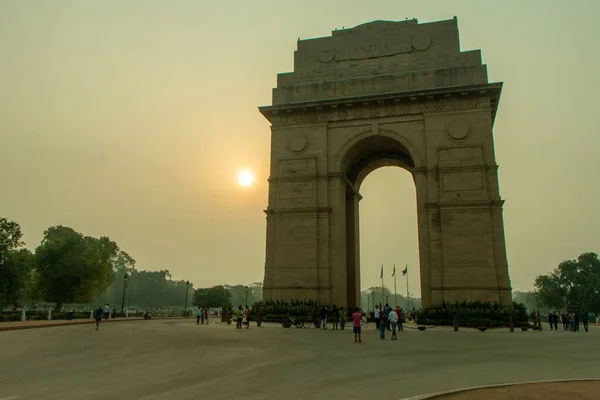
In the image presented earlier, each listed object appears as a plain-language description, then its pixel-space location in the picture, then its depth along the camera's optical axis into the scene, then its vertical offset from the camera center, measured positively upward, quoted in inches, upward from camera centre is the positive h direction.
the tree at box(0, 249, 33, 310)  1851.6 +133.1
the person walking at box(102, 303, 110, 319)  1662.8 -10.1
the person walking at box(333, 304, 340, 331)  1042.0 -8.0
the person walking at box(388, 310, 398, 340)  755.4 -6.6
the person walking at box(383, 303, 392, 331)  821.2 +3.0
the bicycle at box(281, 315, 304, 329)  1042.7 -21.4
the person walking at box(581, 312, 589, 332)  1235.9 -13.0
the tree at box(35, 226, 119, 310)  2177.7 +184.0
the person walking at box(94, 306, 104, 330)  1013.2 -8.6
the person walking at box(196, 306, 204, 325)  1333.7 -6.7
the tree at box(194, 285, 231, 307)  4042.8 +126.2
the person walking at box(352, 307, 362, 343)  714.2 -13.1
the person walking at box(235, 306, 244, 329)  1034.7 -15.5
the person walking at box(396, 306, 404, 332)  998.4 -6.5
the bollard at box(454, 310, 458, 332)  955.1 -12.3
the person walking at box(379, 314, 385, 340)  772.0 -25.4
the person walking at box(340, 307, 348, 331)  1020.5 -12.7
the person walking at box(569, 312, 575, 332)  1224.2 -8.3
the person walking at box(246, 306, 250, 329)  1044.4 -10.0
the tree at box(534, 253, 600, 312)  3572.8 +279.1
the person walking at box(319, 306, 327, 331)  1010.2 -8.1
